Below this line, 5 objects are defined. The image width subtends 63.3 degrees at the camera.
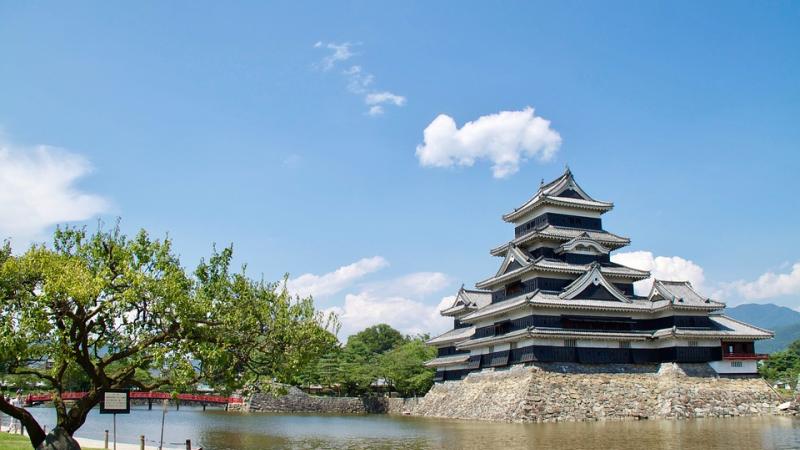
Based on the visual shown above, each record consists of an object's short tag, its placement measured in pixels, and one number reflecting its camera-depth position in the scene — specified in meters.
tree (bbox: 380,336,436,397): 63.95
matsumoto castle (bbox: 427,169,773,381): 43.44
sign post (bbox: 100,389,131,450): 20.14
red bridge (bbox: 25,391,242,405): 65.22
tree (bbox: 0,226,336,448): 17.03
